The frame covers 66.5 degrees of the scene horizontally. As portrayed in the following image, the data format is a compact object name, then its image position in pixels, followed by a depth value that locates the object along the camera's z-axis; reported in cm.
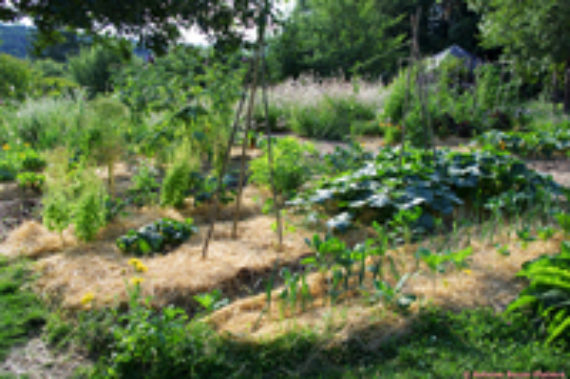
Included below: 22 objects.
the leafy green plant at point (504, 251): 294
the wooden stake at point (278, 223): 326
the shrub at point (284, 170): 467
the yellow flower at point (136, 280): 243
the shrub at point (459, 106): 825
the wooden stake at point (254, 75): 295
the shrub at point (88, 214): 336
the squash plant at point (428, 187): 374
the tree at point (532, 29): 1184
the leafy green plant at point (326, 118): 926
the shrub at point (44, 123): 604
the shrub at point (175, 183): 416
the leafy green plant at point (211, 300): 238
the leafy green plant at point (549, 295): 214
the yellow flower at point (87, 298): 250
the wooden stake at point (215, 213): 324
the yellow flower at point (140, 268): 288
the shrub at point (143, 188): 431
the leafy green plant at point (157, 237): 334
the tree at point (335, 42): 2127
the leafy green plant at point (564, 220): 312
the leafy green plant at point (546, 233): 312
